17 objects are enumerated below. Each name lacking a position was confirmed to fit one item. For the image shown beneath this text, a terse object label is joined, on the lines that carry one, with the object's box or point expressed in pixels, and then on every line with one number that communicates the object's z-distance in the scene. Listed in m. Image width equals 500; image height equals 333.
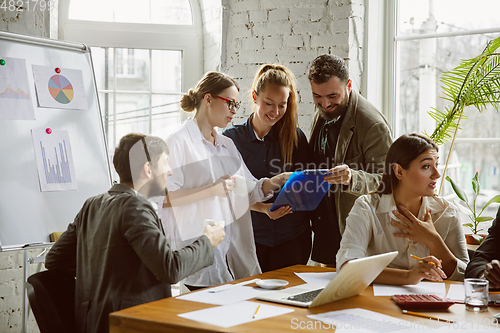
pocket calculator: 1.37
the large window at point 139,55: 3.40
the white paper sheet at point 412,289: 1.56
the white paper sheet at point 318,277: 1.71
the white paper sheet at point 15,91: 2.33
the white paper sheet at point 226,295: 1.45
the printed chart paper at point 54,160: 2.40
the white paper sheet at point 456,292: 1.49
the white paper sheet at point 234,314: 1.24
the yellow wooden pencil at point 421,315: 1.27
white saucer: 1.60
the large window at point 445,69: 3.02
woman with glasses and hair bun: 2.03
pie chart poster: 2.49
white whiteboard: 2.27
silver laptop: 1.37
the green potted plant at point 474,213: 2.73
